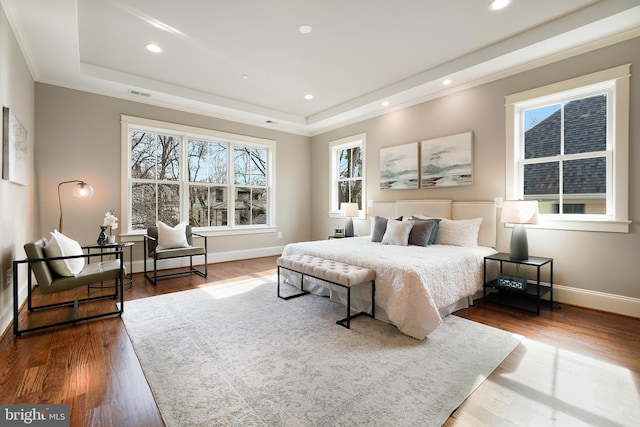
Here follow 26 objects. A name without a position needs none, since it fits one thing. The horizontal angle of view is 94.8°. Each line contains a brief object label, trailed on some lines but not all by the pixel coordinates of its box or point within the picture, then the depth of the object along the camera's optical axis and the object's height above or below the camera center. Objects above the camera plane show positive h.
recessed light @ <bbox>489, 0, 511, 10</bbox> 2.68 +1.91
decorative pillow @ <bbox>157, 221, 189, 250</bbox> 4.36 -0.39
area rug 1.59 -1.07
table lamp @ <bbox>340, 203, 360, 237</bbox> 5.38 -0.03
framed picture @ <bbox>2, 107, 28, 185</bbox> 2.57 +0.61
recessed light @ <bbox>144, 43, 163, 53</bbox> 3.42 +1.94
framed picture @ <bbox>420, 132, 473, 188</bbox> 4.14 +0.74
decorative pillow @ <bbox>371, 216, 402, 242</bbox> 4.29 -0.26
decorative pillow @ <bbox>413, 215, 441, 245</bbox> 3.92 -0.28
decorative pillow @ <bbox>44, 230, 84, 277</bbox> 2.69 -0.40
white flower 3.94 -0.12
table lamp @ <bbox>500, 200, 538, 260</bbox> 3.16 -0.08
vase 3.84 -0.33
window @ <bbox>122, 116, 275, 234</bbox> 4.88 +0.64
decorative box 3.14 -0.78
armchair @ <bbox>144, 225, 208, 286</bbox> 4.19 -0.58
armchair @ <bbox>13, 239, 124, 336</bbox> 2.46 -0.61
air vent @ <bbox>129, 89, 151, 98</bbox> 4.42 +1.82
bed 2.51 -0.54
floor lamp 3.84 +0.29
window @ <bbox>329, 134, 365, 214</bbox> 5.88 +0.84
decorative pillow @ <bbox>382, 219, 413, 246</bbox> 3.85 -0.29
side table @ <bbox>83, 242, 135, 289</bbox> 3.54 -0.58
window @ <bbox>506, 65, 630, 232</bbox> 2.98 +0.69
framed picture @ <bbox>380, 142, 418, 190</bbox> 4.79 +0.75
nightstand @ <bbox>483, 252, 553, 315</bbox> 3.11 -0.86
